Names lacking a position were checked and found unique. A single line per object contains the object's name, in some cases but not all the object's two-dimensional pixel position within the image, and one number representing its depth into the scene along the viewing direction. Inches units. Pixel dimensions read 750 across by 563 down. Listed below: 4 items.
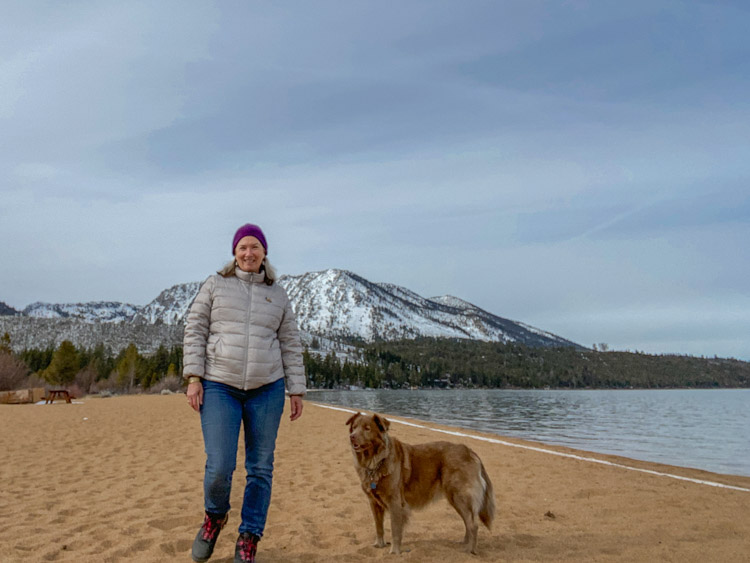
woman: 142.7
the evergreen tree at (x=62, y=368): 2657.5
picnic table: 1251.2
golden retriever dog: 171.5
